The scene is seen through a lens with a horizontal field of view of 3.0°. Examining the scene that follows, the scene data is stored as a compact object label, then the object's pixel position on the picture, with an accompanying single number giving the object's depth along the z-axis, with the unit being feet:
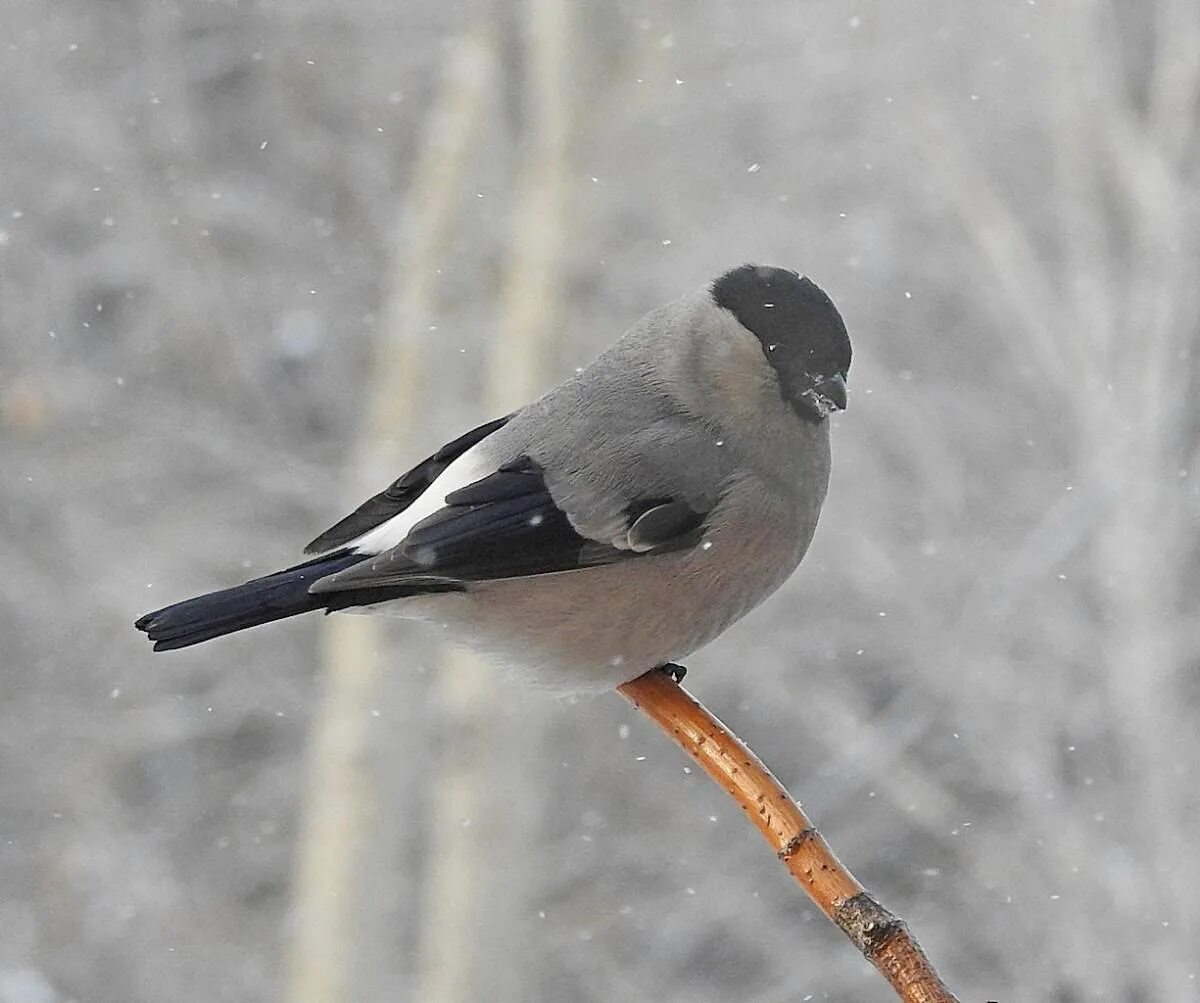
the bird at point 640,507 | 15.28
